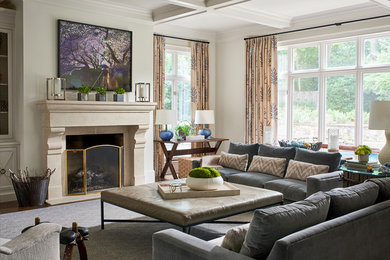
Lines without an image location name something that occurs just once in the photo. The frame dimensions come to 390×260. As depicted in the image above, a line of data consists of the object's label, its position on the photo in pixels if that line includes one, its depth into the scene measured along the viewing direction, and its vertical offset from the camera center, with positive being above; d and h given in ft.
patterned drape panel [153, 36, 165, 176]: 23.49 +2.30
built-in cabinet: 18.01 +0.56
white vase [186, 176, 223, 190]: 12.91 -2.06
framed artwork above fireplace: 18.57 +2.97
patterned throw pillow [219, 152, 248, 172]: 18.82 -1.97
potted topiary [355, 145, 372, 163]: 14.25 -1.17
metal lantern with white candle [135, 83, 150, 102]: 20.72 +1.33
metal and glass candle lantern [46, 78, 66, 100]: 17.71 +1.28
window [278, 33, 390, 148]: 20.10 +1.76
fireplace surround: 17.72 -0.45
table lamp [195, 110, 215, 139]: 24.26 +0.03
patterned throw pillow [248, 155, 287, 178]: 17.38 -2.02
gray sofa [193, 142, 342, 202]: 14.63 -2.24
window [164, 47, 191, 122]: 25.22 +2.32
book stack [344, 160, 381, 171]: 13.69 -1.54
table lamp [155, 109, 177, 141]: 22.01 +0.07
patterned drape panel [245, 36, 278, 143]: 23.53 +1.91
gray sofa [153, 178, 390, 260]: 7.16 -2.17
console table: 22.77 -1.91
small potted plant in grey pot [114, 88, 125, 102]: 19.76 +1.16
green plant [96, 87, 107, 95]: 19.15 +1.27
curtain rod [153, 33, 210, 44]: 23.40 +4.88
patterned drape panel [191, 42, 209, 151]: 25.76 +2.67
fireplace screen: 18.99 -2.44
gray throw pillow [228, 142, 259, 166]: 19.31 -1.45
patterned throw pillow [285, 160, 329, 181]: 15.69 -1.98
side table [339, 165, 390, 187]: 12.97 -1.87
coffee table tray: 12.60 -2.32
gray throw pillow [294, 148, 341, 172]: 15.75 -1.53
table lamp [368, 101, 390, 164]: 13.51 -0.01
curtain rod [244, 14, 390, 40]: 19.01 +4.83
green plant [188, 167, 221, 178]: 13.00 -1.75
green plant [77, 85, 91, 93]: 18.57 +1.31
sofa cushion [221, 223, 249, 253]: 7.77 -2.32
